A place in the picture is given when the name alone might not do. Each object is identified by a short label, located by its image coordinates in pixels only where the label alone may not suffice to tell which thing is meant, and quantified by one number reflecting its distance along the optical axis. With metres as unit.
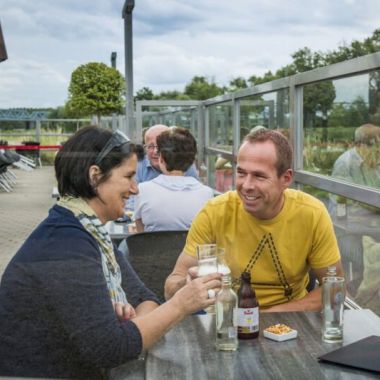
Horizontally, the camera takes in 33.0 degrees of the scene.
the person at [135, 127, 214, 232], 3.20
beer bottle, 1.63
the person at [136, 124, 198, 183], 4.62
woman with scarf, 1.41
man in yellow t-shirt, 2.14
